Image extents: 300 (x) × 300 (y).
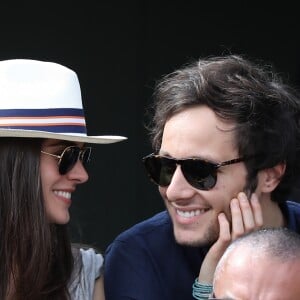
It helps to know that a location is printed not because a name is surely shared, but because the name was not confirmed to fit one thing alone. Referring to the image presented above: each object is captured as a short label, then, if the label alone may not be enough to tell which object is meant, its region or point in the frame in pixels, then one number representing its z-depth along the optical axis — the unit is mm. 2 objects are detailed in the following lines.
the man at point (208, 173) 4734
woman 4621
